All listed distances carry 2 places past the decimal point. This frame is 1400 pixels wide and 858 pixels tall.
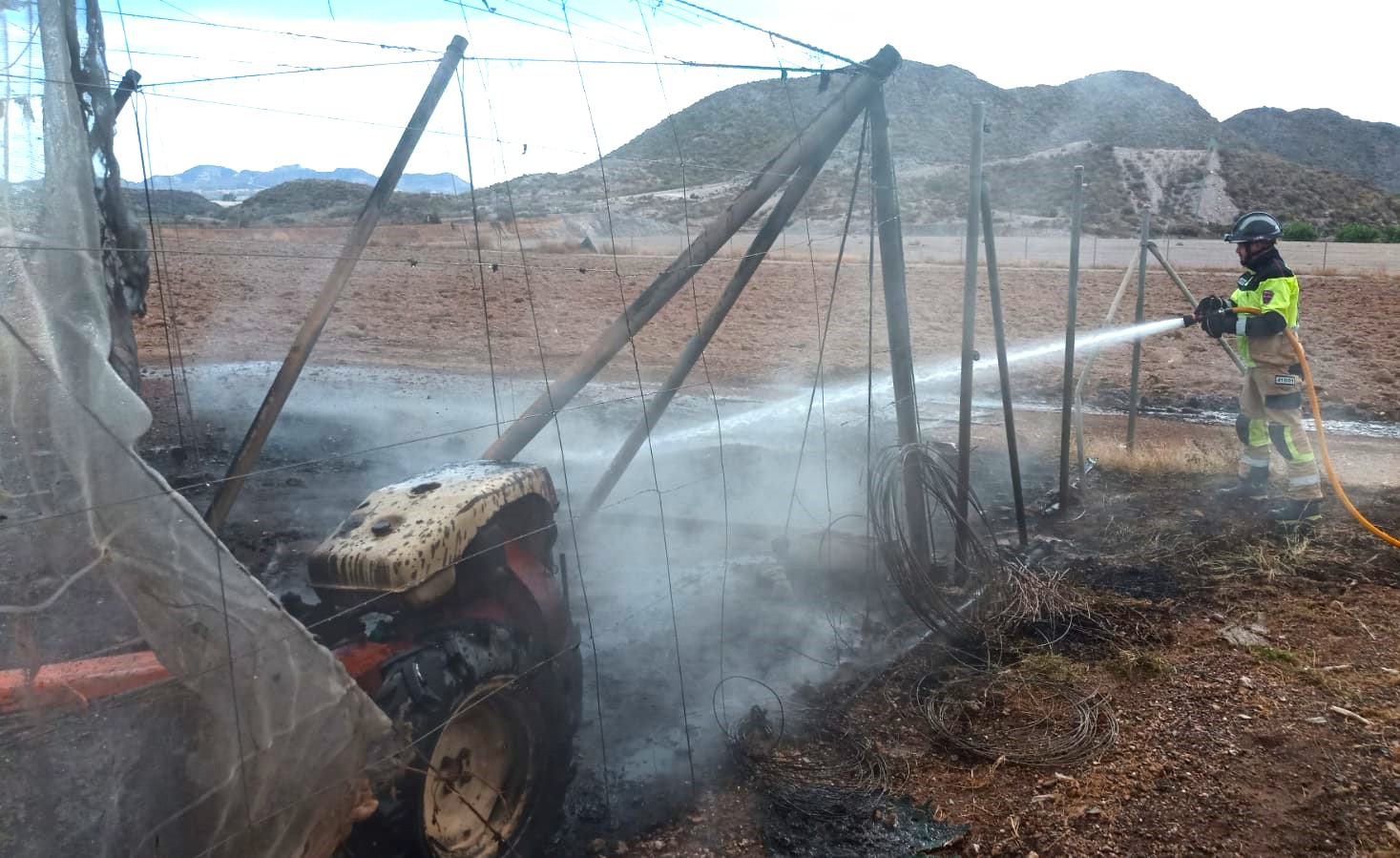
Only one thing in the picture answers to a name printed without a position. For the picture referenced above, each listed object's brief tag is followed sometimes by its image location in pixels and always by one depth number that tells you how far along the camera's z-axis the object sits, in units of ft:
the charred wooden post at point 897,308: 19.24
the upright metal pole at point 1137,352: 27.58
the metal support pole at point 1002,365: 21.26
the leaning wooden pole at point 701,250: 16.43
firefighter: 24.56
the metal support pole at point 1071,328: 23.93
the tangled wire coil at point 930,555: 18.57
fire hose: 22.21
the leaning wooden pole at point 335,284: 16.29
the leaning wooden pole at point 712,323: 18.85
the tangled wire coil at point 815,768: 14.03
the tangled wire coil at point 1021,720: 15.01
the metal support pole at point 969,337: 19.94
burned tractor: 10.91
